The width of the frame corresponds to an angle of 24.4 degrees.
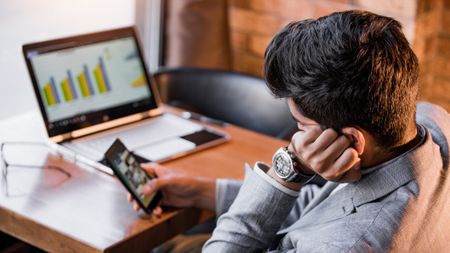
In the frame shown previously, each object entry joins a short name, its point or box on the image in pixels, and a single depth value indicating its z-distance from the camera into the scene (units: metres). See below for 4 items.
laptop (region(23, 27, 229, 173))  2.41
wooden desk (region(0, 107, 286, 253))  2.06
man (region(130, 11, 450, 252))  1.72
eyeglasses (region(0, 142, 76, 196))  2.28
